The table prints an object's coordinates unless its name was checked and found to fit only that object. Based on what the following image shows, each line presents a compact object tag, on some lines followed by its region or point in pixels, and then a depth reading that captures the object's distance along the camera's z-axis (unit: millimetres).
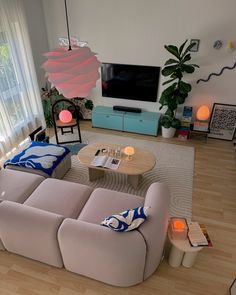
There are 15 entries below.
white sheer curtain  3668
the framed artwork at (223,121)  4297
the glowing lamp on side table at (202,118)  4270
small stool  2109
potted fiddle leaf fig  3814
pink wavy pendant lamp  1783
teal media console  4585
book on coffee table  3104
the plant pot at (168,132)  4529
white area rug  3115
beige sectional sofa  1843
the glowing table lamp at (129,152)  3236
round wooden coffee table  3064
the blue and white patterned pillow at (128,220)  1830
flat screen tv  4430
